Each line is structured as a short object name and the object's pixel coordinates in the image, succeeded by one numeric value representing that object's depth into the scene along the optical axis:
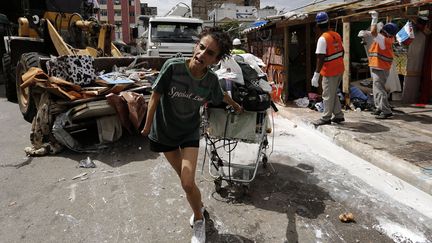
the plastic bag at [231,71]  3.45
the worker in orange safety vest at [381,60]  6.05
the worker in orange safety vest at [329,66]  5.62
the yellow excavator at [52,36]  7.32
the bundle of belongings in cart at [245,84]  3.38
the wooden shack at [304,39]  6.32
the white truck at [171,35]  10.46
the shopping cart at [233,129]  3.47
